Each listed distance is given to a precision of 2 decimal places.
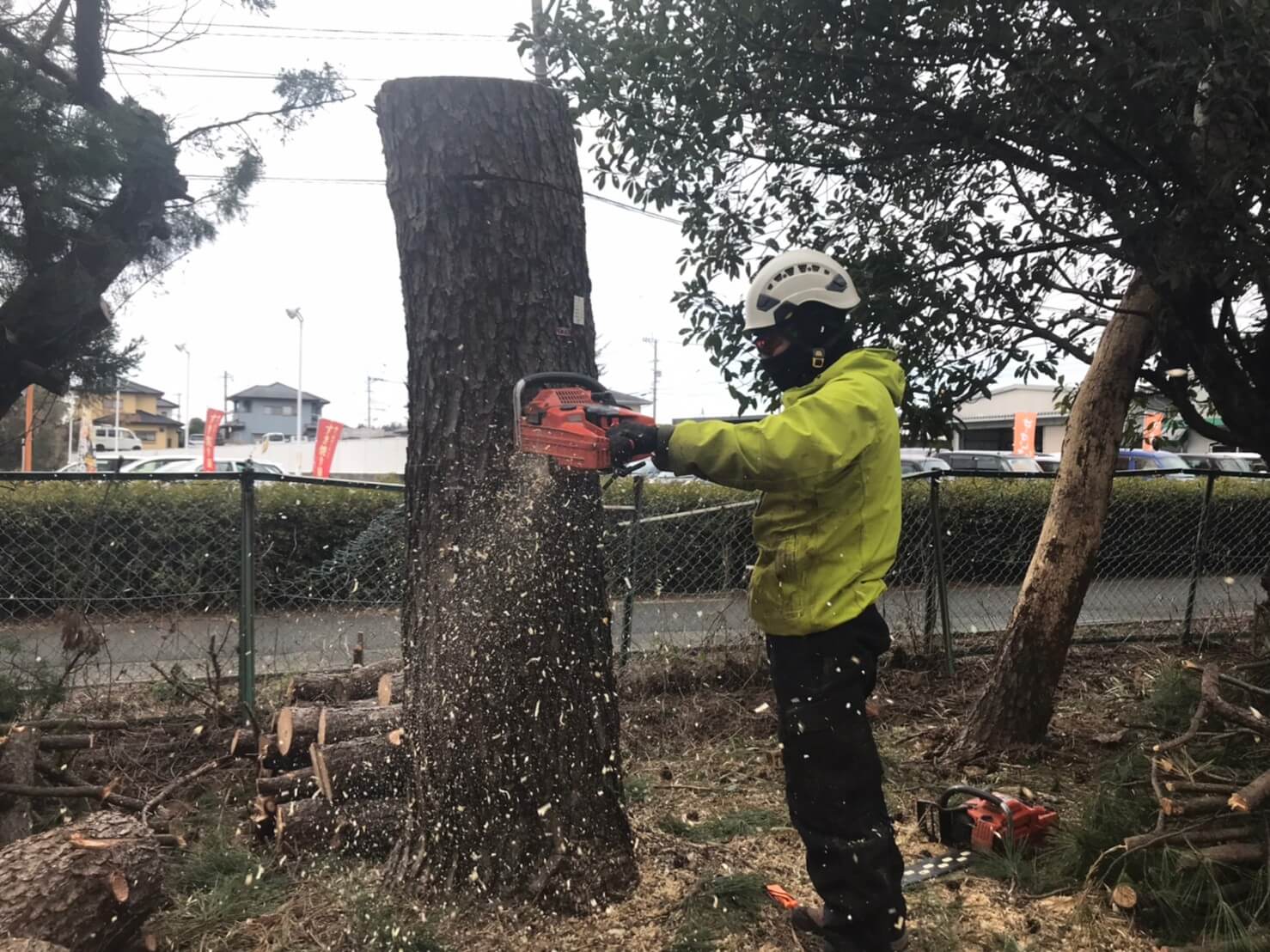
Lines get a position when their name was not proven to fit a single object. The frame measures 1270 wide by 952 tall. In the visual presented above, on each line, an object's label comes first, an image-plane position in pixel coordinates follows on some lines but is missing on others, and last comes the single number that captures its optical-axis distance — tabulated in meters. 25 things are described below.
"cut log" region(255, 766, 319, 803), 3.12
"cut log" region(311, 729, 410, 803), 3.02
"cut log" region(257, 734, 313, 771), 3.36
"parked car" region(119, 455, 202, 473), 21.08
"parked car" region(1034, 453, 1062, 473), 17.60
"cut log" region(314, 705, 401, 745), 3.22
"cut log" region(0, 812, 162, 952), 2.17
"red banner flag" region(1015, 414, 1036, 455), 22.08
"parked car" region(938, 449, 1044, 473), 18.08
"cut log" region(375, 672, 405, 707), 3.58
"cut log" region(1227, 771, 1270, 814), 2.40
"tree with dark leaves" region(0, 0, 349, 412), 5.59
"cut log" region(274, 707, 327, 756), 3.28
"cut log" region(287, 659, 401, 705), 3.85
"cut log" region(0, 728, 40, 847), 2.95
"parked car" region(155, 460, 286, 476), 19.03
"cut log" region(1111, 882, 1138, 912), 2.52
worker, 2.21
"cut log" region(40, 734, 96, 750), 3.29
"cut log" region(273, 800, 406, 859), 2.96
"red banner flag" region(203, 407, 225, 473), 20.19
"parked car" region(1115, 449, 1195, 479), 18.47
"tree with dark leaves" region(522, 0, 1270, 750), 2.79
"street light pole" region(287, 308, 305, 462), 34.38
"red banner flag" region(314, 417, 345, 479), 18.56
